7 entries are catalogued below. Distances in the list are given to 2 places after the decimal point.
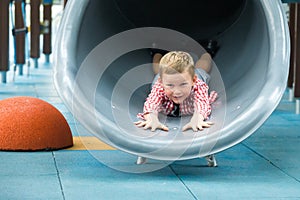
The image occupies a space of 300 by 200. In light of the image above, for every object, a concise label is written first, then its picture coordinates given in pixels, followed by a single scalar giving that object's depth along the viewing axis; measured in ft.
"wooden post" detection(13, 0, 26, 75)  28.58
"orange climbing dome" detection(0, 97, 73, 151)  15.23
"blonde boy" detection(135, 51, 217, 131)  14.10
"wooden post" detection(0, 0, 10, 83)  24.31
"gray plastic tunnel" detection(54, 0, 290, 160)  12.75
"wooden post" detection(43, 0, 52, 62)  34.06
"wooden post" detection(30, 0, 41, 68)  31.10
